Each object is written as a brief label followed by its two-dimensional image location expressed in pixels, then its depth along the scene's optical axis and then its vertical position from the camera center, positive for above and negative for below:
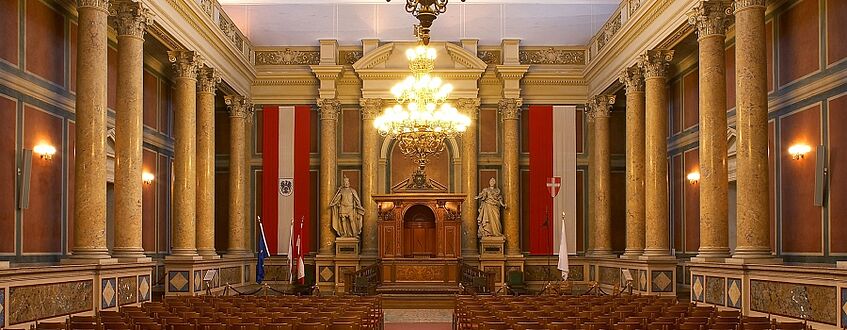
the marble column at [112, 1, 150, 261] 18.94 +1.57
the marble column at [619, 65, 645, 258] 24.66 +1.05
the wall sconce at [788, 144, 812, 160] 17.65 +1.02
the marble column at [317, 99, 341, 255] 30.36 +1.75
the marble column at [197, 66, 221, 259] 25.33 +1.25
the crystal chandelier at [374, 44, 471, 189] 23.02 +2.18
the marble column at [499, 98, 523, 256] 30.41 +1.26
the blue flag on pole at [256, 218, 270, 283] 25.61 -1.31
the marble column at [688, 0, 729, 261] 18.77 +1.39
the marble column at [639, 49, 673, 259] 23.11 +1.27
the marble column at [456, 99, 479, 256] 30.39 +1.07
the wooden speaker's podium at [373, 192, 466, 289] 28.30 -0.82
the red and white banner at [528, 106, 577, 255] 30.41 +1.14
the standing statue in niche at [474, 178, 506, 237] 29.97 -0.07
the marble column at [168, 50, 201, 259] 23.41 +1.40
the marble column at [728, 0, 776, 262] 16.83 +1.13
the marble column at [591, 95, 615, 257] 29.44 +0.84
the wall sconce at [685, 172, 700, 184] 24.62 +0.77
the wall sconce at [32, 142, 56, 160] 18.17 +1.16
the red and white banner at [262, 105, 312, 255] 30.48 +1.22
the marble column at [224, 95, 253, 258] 29.66 +1.37
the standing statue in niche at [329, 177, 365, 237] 29.89 -0.03
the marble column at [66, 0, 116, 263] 17.19 +1.32
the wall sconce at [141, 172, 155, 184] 24.89 +0.89
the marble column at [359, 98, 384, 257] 30.30 +1.11
